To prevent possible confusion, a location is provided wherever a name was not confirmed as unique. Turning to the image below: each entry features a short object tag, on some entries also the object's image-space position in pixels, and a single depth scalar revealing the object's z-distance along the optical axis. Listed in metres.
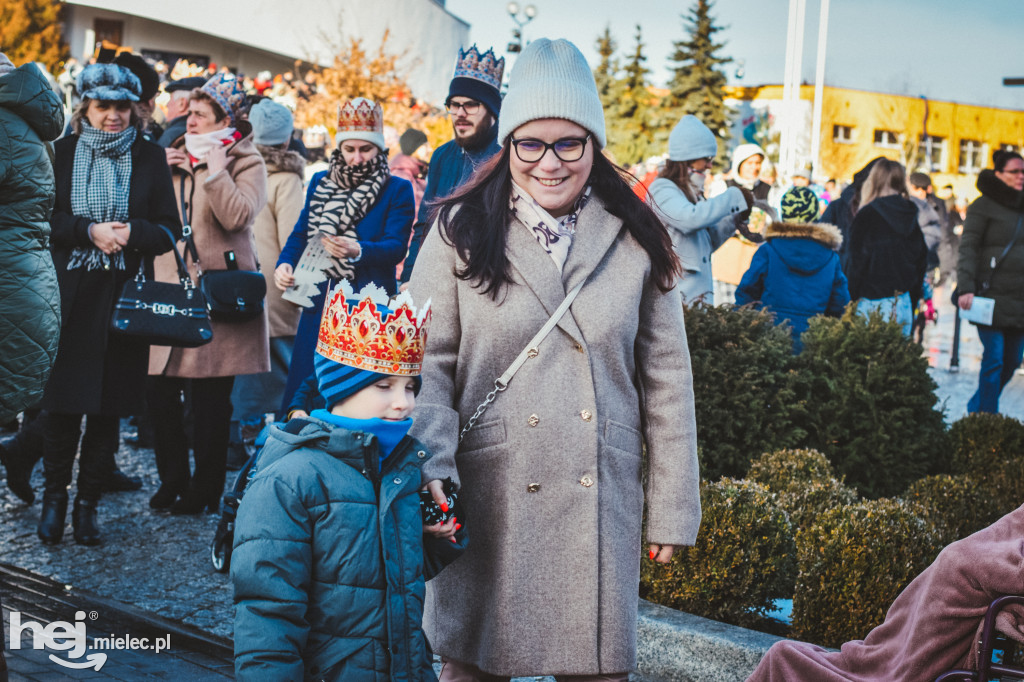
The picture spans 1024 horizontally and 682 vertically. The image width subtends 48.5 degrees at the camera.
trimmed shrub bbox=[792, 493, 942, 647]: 4.39
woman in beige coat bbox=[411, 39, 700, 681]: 3.01
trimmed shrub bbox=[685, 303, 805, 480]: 5.96
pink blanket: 3.20
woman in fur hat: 5.90
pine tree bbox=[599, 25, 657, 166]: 56.16
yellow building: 67.94
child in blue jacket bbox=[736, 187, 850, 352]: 7.89
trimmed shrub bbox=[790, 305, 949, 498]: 6.59
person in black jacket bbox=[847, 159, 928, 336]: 9.45
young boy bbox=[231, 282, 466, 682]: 2.61
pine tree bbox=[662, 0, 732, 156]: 54.66
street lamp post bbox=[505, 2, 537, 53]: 27.99
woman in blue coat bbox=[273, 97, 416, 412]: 6.19
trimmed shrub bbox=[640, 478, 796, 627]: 4.68
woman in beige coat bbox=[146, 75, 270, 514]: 6.57
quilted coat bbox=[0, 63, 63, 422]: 4.75
